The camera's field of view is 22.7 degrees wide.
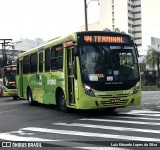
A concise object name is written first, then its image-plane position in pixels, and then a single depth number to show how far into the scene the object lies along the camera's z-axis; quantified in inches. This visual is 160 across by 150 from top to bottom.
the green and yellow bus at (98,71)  550.6
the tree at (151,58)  3146.9
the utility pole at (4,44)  2208.2
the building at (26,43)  4335.4
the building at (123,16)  6712.6
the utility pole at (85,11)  1178.8
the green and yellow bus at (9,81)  1240.1
